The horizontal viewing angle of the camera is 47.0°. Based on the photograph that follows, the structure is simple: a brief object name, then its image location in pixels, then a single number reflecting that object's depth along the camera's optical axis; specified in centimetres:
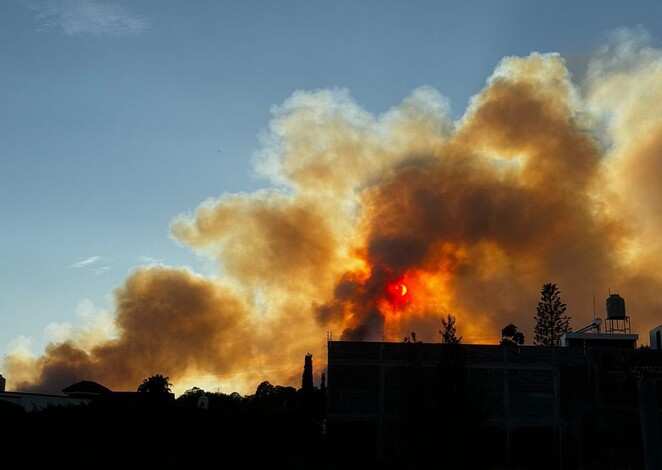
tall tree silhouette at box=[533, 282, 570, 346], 8412
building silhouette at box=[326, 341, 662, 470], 4609
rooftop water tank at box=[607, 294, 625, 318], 6706
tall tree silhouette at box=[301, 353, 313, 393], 5972
